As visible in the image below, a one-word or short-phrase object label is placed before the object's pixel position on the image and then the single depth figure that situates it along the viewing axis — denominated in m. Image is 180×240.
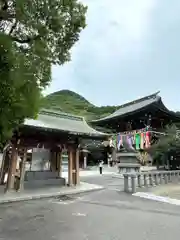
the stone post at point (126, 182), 8.57
